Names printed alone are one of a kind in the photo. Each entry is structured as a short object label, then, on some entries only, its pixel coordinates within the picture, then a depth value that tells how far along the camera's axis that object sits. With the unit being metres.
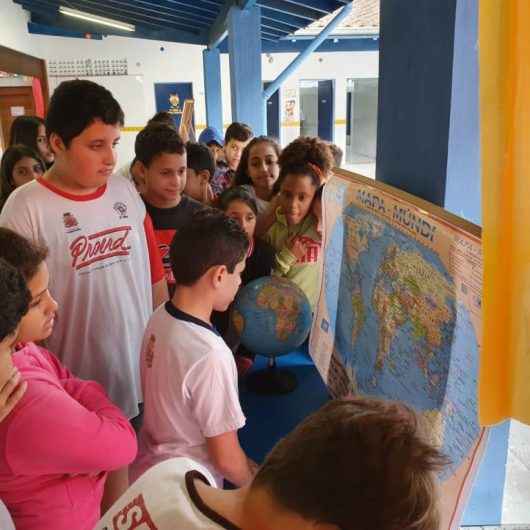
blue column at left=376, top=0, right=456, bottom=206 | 1.16
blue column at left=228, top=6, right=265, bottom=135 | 5.36
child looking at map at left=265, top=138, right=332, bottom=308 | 2.18
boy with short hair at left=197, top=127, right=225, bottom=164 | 5.06
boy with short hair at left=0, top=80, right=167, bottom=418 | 1.48
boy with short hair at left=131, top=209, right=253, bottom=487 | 1.17
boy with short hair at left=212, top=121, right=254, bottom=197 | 4.03
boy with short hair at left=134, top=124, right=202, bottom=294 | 2.07
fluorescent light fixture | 8.44
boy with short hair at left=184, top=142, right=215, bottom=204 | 2.88
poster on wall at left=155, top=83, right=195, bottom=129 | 10.91
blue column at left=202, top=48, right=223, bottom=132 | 8.81
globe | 1.76
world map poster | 0.86
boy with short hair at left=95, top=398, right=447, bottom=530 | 0.53
